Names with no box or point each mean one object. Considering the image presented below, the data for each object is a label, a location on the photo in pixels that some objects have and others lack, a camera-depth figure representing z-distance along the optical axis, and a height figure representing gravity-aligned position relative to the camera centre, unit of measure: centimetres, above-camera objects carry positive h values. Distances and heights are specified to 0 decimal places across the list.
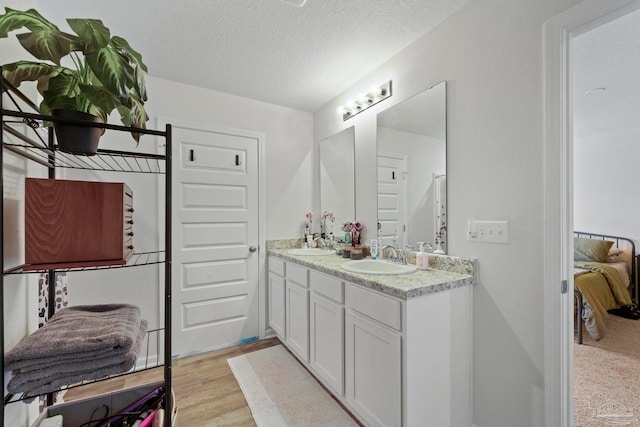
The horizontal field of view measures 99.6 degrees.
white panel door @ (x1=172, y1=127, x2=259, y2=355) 246 -25
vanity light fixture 216 +99
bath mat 166 -126
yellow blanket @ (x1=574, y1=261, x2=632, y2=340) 257 -81
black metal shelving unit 79 +22
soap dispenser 175 -31
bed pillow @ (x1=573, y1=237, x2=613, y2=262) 356 -47
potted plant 79 +46
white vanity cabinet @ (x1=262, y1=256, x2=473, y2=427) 129 -74
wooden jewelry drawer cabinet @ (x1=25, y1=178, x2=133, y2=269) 86 -3
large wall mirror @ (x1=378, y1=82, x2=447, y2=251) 176 +32
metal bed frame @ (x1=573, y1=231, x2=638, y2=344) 255 -75
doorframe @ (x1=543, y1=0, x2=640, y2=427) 122 -3
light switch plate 143 -9
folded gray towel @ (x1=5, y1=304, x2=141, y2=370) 83 -41
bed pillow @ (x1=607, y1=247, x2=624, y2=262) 359 -55
